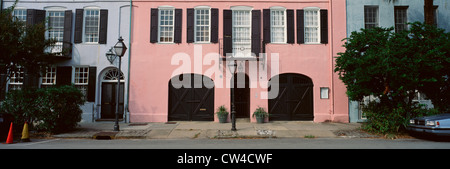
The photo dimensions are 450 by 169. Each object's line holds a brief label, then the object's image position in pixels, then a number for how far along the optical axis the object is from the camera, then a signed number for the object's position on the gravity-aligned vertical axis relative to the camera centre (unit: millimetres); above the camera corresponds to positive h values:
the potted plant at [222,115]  13562 -1225
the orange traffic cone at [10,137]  8445 -1531
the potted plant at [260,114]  13469 -1175
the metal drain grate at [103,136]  9953 -1745
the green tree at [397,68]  9539 +941
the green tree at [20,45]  9723 +1829
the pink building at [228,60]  14078 +1818
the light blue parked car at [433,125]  8227 -1066
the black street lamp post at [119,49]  10852 +1821
